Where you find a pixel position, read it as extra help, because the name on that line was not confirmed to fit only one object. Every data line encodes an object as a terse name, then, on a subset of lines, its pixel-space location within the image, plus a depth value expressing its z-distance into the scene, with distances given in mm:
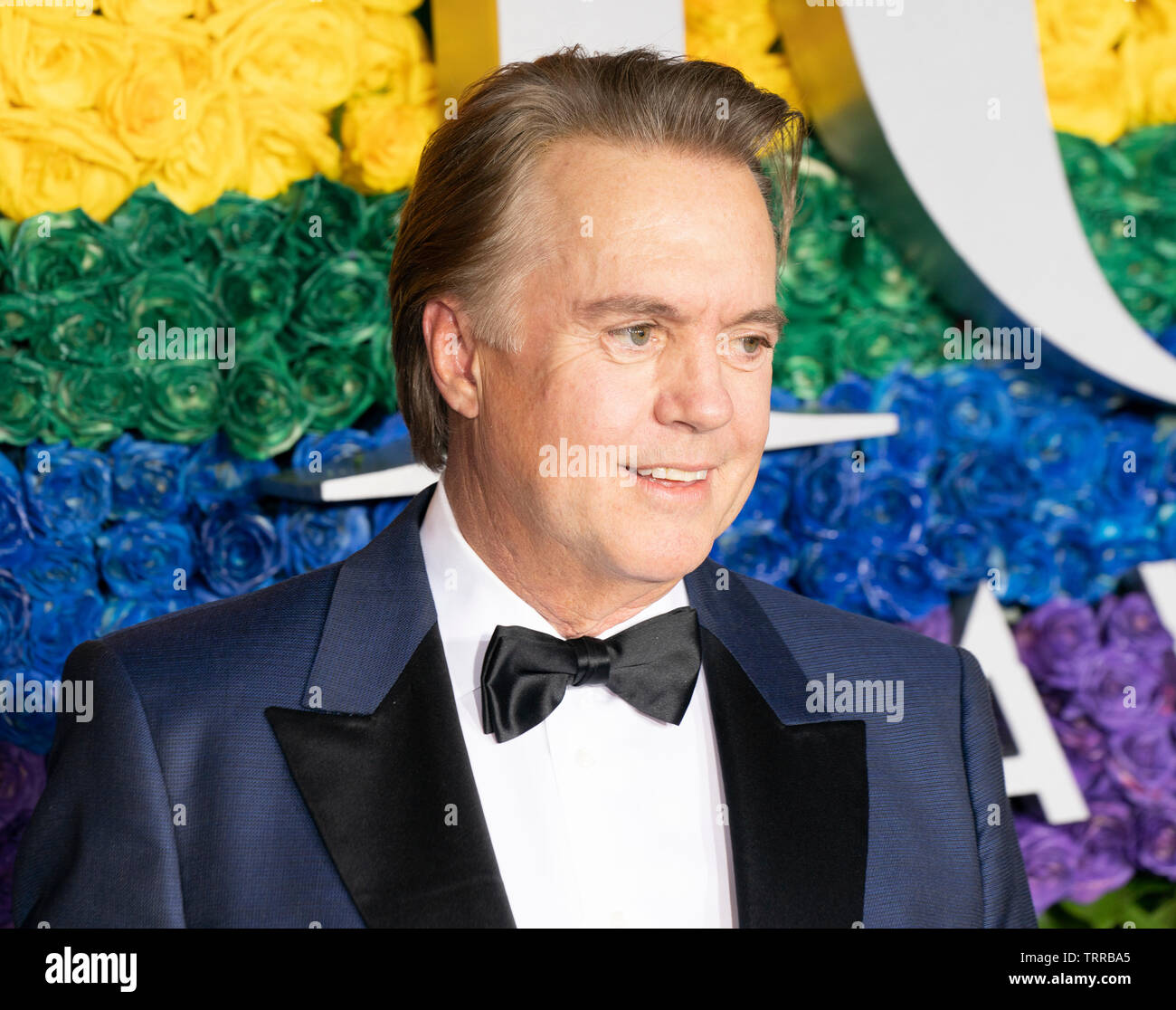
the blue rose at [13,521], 2504
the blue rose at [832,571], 2729
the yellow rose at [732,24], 2701
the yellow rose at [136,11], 2537
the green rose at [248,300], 2531
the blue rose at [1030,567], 2803
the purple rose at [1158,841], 2818
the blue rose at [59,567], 2508
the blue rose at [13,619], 2477
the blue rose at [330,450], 2559
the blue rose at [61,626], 2486
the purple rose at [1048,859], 2805
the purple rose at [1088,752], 2830
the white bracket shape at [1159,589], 2842
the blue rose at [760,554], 2740
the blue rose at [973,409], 2793
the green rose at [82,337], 2471
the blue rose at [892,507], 2738
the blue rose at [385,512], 2613
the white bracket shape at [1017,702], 2773
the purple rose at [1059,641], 2812
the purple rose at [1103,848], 2822
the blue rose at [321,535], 2570
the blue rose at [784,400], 2771
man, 1400
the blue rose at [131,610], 2510
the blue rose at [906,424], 2773
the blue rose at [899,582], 2756
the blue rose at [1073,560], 2838
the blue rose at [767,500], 2746
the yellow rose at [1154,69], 2826
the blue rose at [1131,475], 2846
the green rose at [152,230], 2520
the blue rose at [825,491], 2725
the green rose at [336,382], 2566
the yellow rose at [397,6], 2613
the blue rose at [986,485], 2773
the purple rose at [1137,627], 2838
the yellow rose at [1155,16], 2834
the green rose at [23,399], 2477
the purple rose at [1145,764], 2816
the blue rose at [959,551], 2768
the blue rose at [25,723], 2494
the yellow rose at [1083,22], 2818
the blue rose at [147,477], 2521
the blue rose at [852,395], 2766
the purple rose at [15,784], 2467
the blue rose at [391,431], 2578
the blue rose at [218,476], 2561
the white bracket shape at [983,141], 2648
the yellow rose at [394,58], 2609
